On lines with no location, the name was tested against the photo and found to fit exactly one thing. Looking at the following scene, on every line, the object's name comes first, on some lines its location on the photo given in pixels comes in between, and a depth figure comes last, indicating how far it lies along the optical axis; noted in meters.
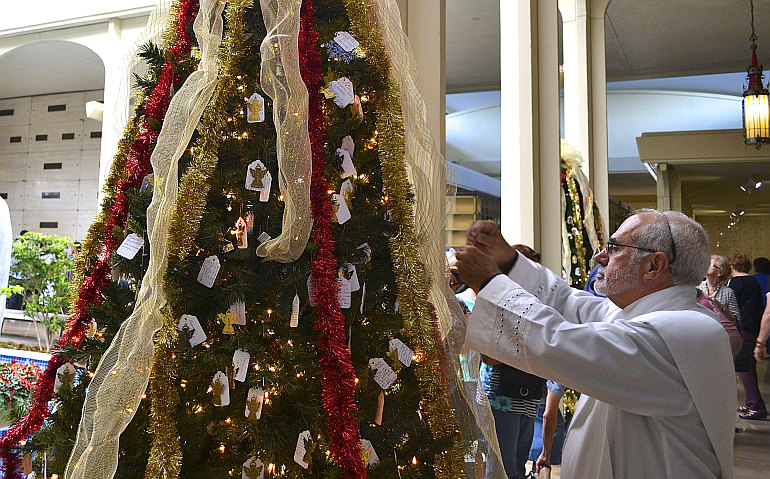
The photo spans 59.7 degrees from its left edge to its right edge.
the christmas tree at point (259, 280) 1.25
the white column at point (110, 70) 3.75
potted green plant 5.84
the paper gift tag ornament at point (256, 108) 1.36
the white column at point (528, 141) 4.21
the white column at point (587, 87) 6.04
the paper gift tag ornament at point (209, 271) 1.30
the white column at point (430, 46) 2.42
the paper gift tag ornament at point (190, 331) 1.30
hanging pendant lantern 6.44
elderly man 1.51
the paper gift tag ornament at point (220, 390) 1.28
